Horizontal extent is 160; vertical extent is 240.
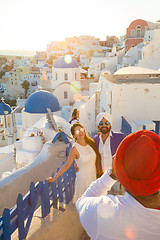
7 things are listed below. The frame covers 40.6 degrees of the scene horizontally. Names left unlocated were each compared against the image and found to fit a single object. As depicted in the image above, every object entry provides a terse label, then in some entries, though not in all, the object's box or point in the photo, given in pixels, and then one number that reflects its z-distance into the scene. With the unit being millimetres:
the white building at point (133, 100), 7453
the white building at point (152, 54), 15703
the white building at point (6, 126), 18844
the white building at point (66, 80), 23703
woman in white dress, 2848
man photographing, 1176
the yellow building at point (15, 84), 56328
